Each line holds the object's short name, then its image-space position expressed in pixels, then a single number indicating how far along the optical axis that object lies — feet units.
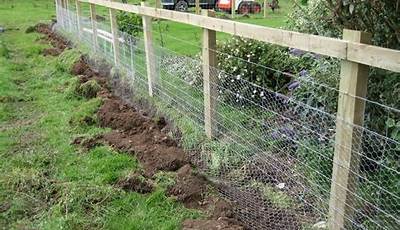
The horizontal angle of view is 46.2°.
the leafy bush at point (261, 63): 17.54
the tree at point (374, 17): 10.37
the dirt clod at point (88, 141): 17.12
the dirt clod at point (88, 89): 23.61
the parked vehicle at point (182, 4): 67.10
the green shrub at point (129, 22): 33.35
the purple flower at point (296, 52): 18.23
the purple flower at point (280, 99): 15.81
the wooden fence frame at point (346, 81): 8.60
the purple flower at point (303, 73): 16.10
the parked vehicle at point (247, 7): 73.38
